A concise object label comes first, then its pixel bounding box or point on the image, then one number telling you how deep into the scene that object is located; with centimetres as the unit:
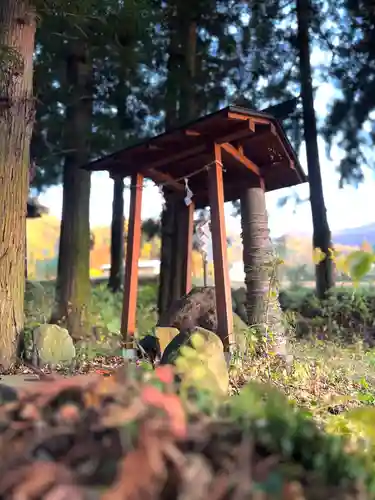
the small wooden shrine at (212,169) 487
